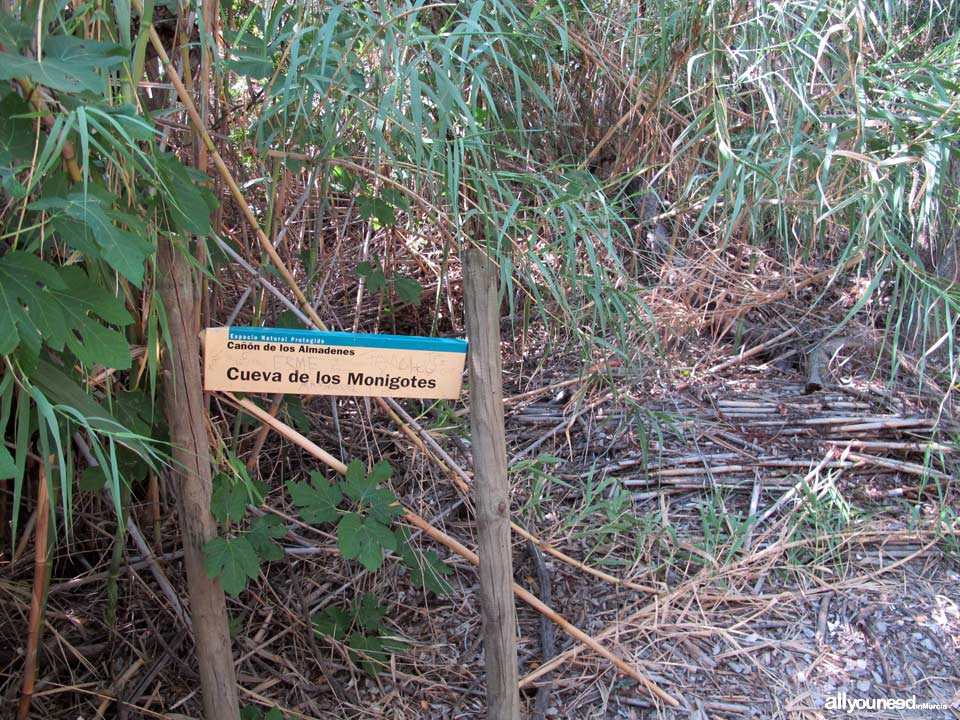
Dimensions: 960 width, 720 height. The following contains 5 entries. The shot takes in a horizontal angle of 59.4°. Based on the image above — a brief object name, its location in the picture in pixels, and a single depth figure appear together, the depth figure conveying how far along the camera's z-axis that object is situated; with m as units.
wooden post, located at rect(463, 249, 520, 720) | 1.62
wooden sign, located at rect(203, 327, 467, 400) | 1.54
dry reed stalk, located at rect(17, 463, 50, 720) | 1.48
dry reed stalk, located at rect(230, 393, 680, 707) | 1.68
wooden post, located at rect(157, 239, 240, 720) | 1.49
